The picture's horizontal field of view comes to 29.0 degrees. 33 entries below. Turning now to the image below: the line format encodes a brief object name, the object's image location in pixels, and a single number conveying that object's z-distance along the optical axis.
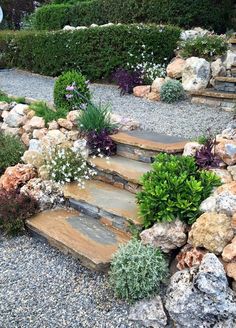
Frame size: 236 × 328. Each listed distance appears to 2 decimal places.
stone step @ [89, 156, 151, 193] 4.46
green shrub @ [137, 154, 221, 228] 3.47
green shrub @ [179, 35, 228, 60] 8.17
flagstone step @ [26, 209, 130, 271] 3.56
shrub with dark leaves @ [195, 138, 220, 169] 3.99
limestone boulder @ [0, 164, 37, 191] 4.89
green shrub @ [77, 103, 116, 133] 5.32
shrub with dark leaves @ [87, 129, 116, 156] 5.22
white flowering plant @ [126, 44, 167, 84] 8.40
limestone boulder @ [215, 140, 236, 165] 3.89
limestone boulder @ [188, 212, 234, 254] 3.17
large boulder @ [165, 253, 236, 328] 2.84
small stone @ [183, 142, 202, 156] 4.22
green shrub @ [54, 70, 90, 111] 6.42
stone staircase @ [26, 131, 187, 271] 3.75
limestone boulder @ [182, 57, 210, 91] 7.72
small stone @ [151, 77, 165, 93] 7.81
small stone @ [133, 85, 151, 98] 7.97
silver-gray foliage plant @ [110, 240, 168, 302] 3.17
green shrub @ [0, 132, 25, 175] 5.50
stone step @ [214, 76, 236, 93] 7.29
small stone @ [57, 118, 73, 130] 5.71
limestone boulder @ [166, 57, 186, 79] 8.12
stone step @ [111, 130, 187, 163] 4.75
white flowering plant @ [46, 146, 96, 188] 4.83
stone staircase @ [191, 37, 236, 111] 7.02
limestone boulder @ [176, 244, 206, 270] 3.16
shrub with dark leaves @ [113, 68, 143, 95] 8.30
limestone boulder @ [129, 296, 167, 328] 3.01
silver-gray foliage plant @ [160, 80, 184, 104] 7.47
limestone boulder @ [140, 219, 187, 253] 3.43
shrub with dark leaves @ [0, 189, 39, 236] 4.31
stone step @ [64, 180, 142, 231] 3.99
